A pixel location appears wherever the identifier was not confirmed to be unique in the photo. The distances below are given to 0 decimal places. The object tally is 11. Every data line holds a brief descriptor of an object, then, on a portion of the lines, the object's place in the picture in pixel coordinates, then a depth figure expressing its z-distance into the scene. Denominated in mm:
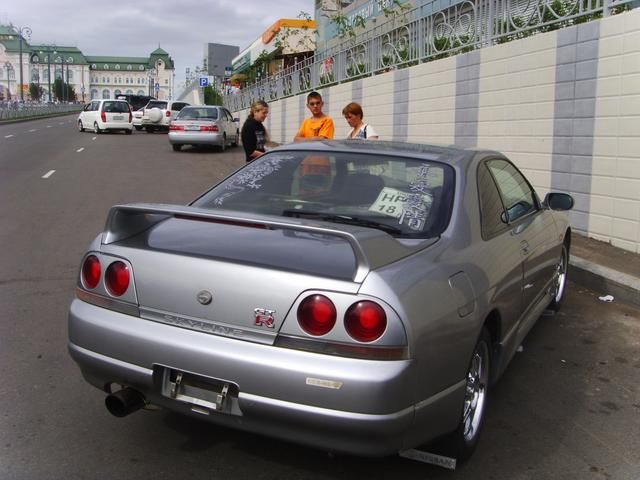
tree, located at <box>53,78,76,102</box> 122875
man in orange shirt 7539
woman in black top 7988
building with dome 134000
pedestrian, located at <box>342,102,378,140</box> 7133
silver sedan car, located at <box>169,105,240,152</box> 21312
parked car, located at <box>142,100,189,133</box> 33156
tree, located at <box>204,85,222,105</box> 62109
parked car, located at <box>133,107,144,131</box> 34116
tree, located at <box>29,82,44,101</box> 122088
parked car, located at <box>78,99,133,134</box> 30766
